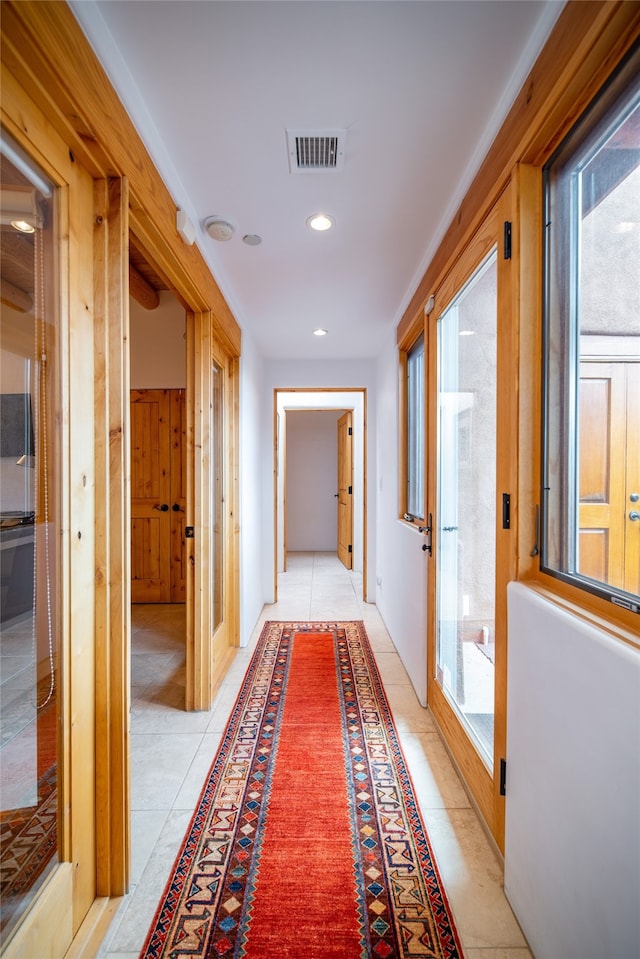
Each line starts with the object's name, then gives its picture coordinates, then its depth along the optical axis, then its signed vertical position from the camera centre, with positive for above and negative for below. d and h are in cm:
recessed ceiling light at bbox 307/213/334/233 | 185 +111
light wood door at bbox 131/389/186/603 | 416 -27
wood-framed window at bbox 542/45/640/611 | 90 +30
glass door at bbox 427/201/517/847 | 136 -12
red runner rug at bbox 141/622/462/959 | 114 -124
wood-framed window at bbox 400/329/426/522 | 271 +29
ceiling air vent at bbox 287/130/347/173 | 140 +111
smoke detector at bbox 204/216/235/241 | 188 +110
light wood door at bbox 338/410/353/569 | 570 -23
